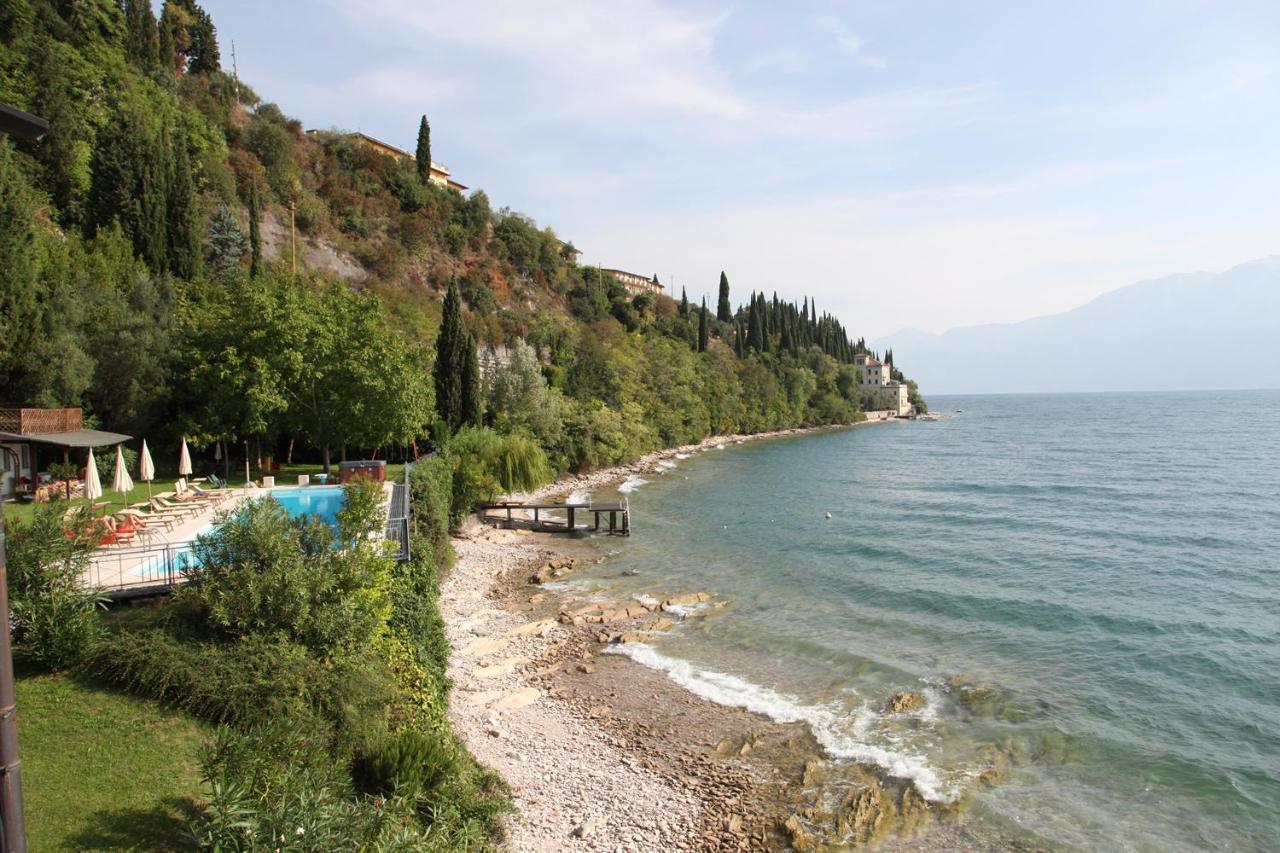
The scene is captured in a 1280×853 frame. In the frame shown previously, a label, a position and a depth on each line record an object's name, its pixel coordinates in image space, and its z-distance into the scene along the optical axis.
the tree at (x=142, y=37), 50.56
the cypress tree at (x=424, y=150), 76.81
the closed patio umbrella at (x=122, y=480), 20.56
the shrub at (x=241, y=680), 10.77
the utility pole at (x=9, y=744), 3.89
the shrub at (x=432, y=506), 24.34
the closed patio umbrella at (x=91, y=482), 20.27
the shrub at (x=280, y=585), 11.95
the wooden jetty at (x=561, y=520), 35.47
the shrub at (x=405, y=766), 10.28
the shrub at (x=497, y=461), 34.15
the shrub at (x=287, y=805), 7.45
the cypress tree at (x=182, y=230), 37.31
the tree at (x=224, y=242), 43.97
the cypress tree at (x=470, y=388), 41.31
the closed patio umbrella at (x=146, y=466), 22.11
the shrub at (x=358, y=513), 13.89
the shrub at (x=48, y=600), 11.18
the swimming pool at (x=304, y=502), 15.80
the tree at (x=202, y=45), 59.67
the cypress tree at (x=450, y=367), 40.33
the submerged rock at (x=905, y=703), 16.93
